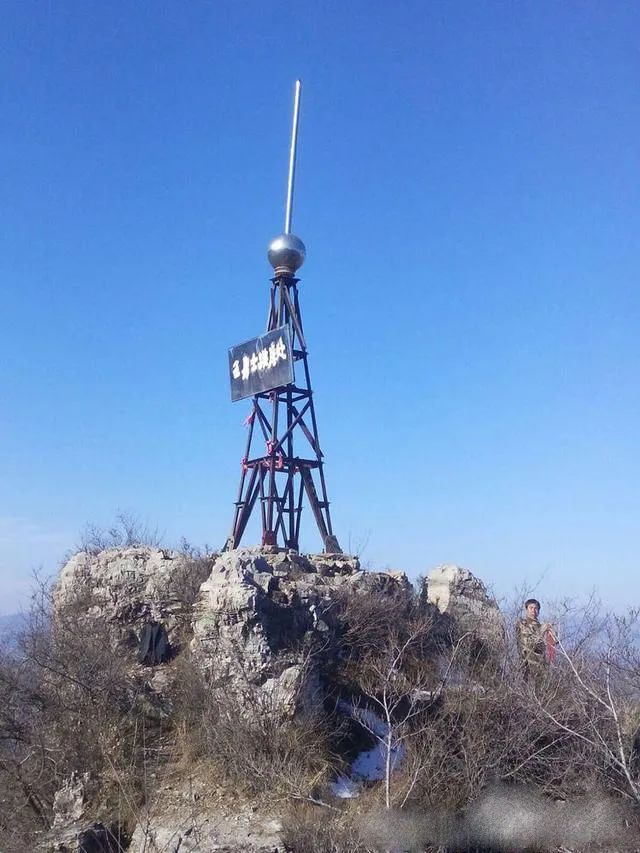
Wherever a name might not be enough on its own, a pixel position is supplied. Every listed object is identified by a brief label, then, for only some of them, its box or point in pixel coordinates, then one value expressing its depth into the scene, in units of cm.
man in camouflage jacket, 874
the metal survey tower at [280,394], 1516
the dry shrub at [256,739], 778
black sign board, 1517
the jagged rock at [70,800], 807
